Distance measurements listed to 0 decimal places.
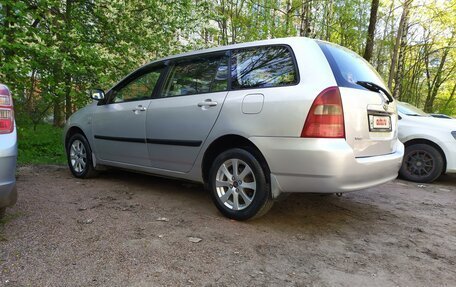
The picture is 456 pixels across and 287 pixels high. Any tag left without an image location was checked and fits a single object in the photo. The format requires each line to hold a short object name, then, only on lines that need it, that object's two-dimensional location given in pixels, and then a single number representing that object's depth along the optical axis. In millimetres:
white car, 5984
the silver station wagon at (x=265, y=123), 2975
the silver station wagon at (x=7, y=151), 2748
